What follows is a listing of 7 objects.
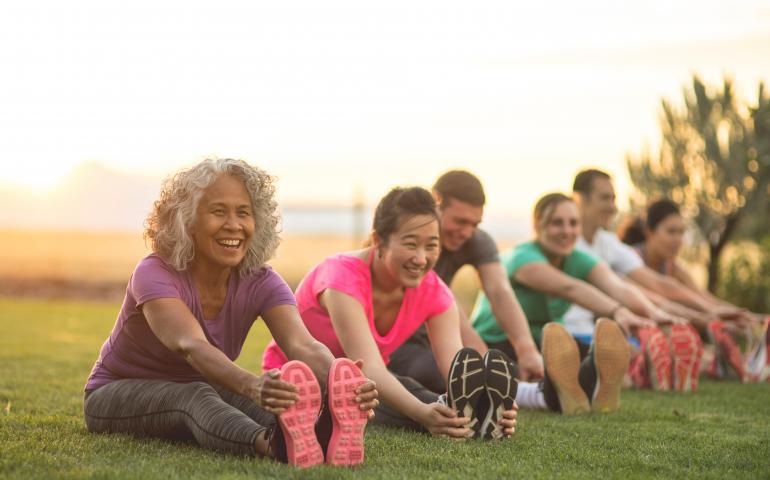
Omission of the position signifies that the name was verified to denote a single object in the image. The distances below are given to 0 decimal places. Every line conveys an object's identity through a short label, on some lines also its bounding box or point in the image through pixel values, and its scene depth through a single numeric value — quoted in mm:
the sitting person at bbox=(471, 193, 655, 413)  6051
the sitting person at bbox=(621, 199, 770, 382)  7414
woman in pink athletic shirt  3938
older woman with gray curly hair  3367
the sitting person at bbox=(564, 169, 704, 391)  6531
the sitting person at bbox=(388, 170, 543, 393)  5234
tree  12219
